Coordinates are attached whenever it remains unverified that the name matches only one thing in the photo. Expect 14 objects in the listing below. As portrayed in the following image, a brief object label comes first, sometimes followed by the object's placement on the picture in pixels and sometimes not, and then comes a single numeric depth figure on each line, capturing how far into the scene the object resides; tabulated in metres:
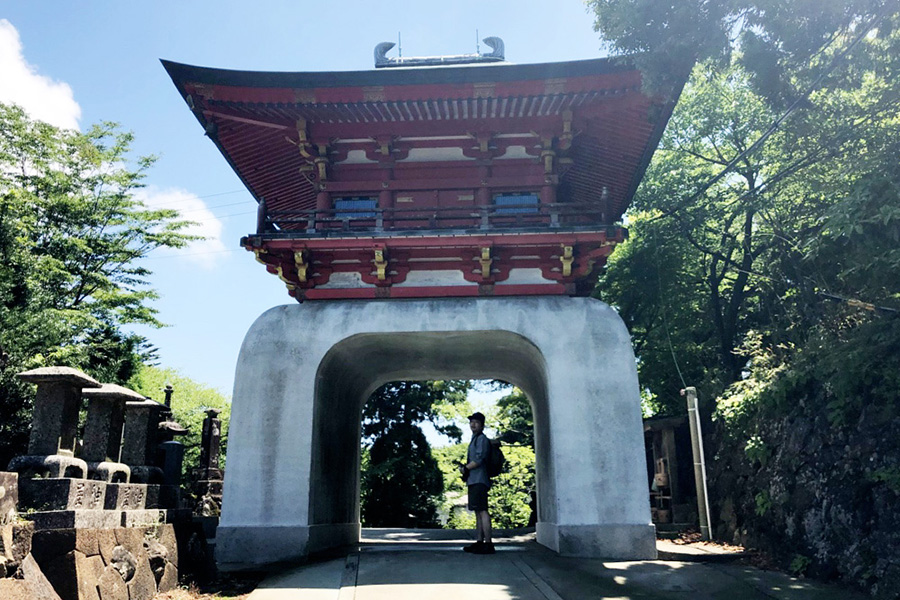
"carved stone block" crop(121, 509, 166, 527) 6.94
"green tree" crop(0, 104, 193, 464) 19.20
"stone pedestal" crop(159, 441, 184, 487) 10.99
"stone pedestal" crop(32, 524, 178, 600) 5.48
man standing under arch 10.00
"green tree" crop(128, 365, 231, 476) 35.62
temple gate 10.00
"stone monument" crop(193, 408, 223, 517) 17.45
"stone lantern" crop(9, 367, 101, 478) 6.35
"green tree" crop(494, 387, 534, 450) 27.06
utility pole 12.94
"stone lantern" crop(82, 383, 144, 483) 7.58
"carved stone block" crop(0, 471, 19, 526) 5.15
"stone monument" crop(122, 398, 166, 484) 8.51
